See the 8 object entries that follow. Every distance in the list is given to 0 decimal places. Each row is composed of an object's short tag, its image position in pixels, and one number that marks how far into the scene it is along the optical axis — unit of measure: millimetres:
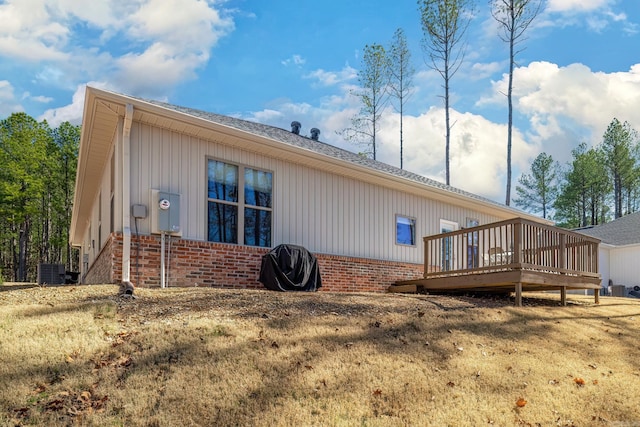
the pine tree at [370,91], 30000
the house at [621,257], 23016
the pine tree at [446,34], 25828
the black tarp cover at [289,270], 9656
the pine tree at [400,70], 29594
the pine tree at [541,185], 37500
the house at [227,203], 8906
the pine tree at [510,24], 24734
